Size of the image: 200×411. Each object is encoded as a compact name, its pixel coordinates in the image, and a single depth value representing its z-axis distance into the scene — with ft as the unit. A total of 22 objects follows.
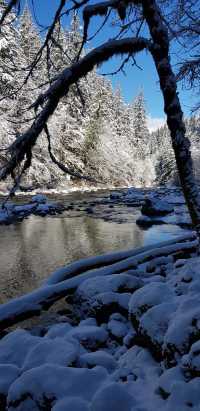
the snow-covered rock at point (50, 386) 10.23
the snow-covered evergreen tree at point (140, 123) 256.11
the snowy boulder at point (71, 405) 9.38
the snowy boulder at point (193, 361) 9.11
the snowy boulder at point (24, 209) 77.67
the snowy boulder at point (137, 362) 11.51
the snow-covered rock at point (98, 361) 12.34
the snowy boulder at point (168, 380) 9.52
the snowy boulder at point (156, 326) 11.75
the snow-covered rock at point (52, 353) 12.19
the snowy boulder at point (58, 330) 16.33
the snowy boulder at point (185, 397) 8.45
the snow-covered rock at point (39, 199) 95.72
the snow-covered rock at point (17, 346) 13.42
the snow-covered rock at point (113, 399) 9.22
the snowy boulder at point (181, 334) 10.02
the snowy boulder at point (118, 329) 15.12
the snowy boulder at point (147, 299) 13.29
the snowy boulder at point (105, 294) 17.21
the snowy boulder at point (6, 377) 11.46
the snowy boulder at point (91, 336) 14.64
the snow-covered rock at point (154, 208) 73.20
